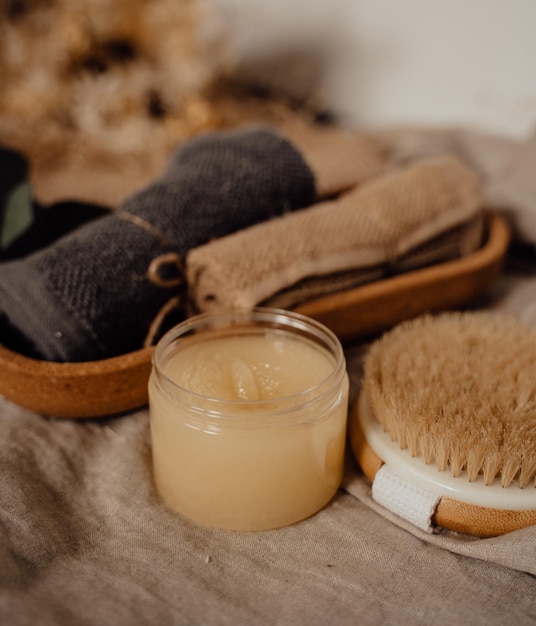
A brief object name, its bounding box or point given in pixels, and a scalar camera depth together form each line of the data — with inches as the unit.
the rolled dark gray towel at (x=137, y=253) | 20.4
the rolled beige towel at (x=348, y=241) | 21.6
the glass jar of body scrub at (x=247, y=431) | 16.5
